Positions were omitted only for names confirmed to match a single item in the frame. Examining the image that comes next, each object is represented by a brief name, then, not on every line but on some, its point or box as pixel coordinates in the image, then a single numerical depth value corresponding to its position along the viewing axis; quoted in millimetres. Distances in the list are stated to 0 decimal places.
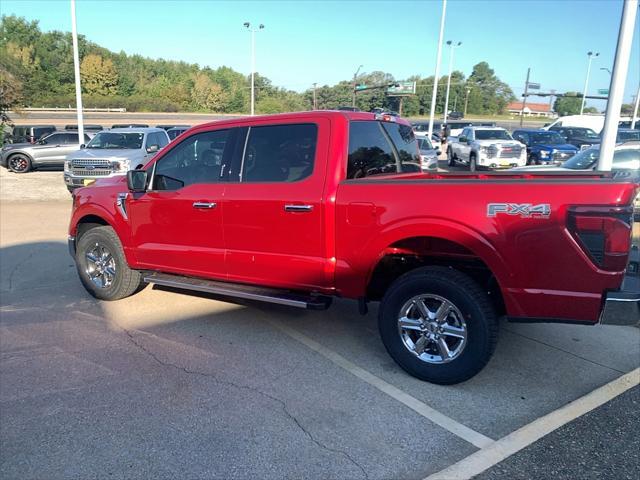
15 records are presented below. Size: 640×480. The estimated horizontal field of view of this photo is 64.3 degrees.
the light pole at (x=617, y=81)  6023
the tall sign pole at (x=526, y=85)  62984
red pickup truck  3309
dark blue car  22031
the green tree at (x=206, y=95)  85000
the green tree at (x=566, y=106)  135250
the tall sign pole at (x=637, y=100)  43719
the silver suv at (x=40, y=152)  20469
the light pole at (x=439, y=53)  26797
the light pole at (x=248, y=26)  38116
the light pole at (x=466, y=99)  105262
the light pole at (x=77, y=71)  19141
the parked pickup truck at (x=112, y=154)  13086
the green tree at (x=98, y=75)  78562
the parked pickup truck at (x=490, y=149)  20266
